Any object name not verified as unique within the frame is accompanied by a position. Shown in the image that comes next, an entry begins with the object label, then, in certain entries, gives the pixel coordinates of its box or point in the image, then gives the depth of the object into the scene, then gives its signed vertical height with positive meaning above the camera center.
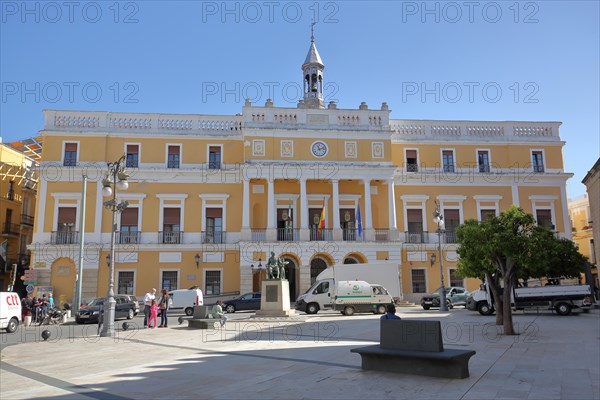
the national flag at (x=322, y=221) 32.47 +3.63
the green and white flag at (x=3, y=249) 33.58 +2.23
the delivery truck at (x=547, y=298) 21.70 -0.98
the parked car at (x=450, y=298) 28.14 -1.23
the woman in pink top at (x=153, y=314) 18.98 -1.23
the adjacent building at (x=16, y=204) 37.91 +6.08
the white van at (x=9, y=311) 18.80 -1.06
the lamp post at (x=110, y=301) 15.89 -0.62
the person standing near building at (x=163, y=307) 19.50 -1.02
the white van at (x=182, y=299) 27.48 -1.00
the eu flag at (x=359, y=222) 32.56 +3.54
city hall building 32.06 +5.69
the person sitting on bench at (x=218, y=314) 18.23 -1.23
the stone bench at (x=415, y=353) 7.72 -1.17
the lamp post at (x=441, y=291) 25.05 -0.69
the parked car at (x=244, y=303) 27.91 -1.28
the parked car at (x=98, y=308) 22.70 -1.32
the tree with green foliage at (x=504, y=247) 14.41 +0.82
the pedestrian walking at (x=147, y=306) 19.36 -0.95
